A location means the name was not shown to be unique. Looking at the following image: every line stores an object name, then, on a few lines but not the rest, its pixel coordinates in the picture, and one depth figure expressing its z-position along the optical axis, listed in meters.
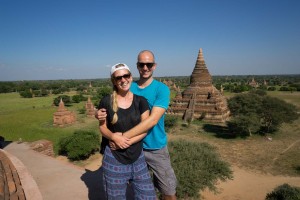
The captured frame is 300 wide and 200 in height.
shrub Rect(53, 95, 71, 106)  43.51
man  2.93
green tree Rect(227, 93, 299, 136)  17.19
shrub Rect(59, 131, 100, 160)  13.12
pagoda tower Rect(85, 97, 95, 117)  29.73
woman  2.70
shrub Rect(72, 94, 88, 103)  47.64
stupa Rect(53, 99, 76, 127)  24.66
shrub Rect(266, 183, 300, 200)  7.59
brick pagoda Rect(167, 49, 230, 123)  23.55
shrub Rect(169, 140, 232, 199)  8.84
